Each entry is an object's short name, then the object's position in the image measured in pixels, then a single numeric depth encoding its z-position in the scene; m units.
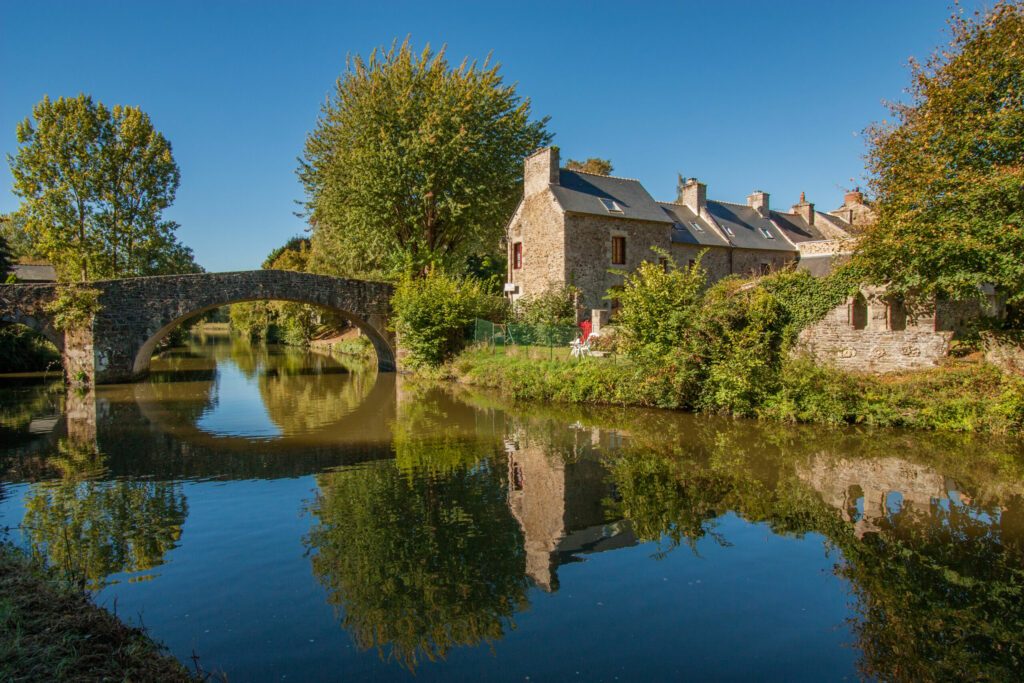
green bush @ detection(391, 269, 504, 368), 21.11
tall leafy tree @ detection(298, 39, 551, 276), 22.72
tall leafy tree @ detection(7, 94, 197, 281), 25.77
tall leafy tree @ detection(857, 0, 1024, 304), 11.12
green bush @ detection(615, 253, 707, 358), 13.59
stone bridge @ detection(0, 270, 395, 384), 18.45
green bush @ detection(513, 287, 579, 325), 22.84
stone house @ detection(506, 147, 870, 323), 23.52
